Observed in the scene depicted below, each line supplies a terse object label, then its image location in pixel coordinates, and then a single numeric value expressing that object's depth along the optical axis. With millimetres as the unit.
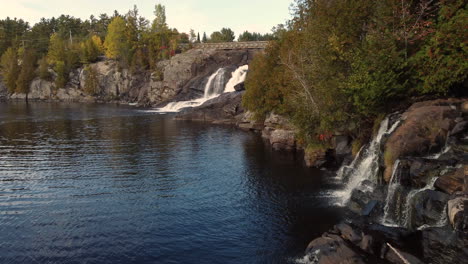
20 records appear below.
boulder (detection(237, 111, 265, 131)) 62316
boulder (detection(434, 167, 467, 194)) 19531
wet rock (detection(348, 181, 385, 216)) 24450
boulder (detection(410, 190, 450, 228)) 19391
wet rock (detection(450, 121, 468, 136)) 24406
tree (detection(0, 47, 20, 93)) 145250
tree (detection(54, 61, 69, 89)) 135125
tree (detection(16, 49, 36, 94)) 141375
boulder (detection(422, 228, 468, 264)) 16734
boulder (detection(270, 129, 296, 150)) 46781
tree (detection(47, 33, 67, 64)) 141250
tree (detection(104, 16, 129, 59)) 128875
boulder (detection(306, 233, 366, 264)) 18192
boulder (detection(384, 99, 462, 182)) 24969
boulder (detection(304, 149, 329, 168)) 38156
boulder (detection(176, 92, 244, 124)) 73438
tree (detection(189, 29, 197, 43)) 171925
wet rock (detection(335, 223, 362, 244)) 20031
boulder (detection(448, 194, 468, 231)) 17062
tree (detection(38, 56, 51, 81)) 139825
